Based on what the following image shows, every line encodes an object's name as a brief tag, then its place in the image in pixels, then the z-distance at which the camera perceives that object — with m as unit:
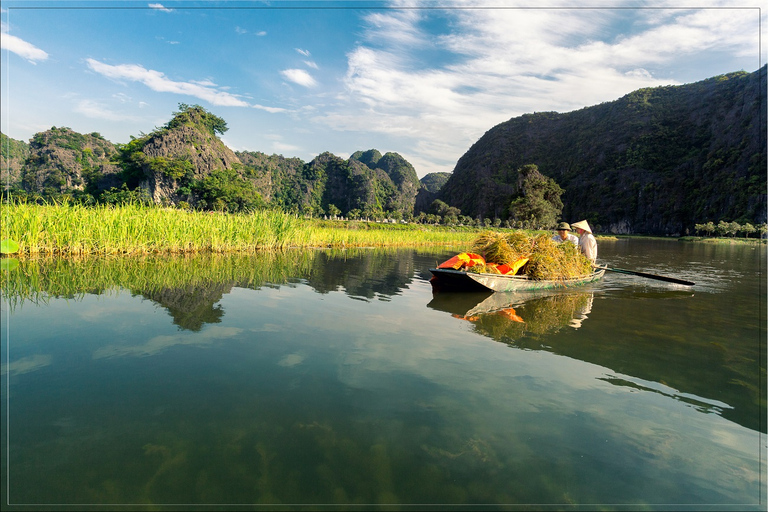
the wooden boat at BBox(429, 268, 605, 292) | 8.41
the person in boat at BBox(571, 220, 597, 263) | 11.25
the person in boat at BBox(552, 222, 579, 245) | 10.82
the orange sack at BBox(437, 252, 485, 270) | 9.09
